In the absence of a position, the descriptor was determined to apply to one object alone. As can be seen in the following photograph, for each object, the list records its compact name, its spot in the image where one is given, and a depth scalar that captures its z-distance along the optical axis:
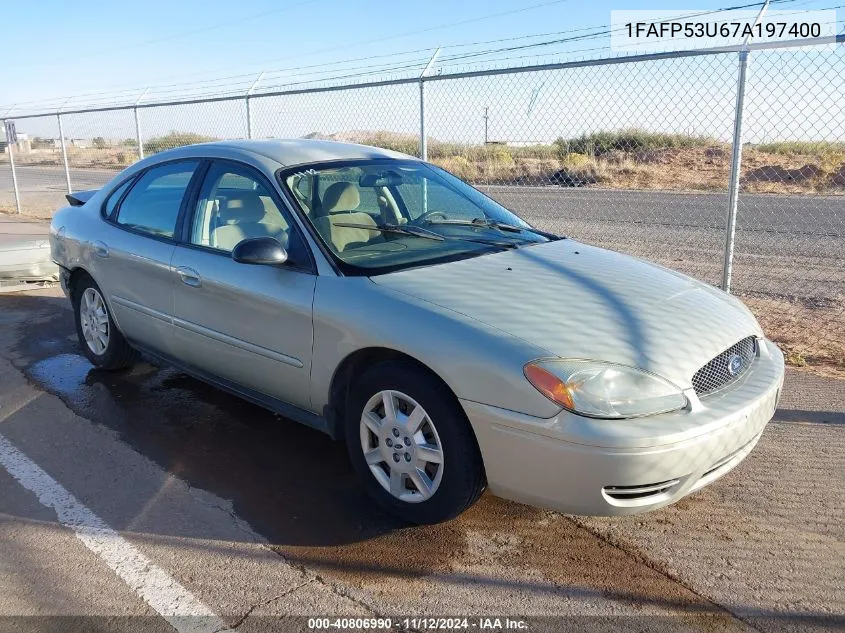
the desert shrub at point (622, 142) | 10.28
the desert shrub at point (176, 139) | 14.13
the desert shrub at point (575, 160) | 12.77
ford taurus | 2.72
